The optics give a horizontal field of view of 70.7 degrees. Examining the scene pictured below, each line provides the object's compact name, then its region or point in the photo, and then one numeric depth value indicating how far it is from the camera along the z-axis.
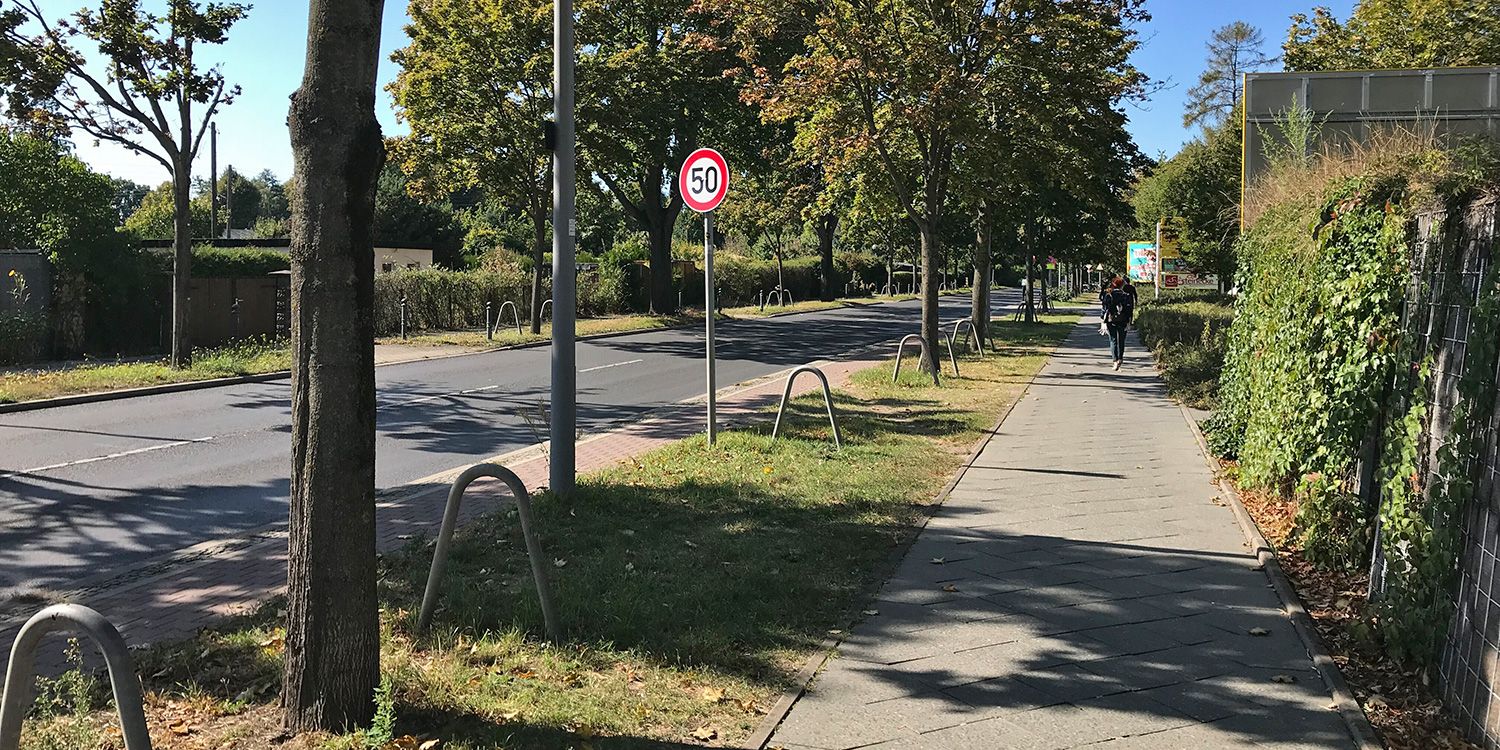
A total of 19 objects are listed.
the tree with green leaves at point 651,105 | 28.92
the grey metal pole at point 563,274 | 8.05
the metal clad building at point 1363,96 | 16.73
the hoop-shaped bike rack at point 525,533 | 4.93
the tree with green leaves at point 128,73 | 16.11
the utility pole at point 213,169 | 41.22
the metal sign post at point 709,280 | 10.28
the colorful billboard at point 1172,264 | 44.41
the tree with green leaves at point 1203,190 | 40.34
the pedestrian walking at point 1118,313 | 20.53
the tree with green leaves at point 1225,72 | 53.72
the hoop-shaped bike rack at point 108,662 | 2.99
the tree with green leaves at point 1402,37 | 24.72
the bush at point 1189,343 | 16.03
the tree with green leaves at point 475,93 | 26.66
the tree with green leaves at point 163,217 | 64.36
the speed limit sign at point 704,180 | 10.13
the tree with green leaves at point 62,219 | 21.03
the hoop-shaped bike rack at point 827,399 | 10.77
